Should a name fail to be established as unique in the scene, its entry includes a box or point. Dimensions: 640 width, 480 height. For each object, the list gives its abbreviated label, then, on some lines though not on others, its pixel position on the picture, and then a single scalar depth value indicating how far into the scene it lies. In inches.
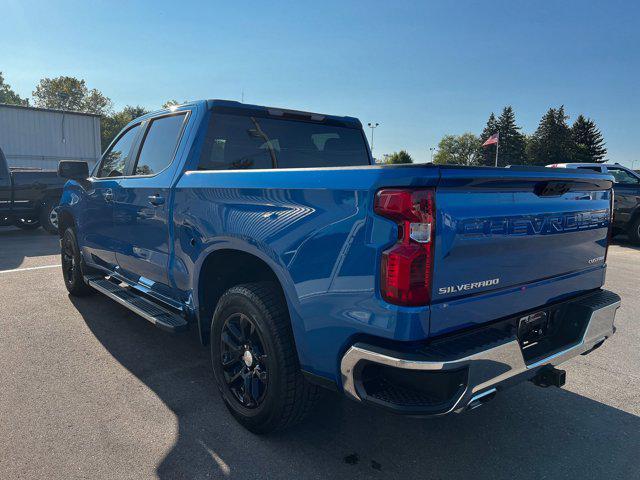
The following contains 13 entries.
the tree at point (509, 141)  3174.2
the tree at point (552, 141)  3026.6
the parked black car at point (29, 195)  406.9
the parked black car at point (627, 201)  429.7
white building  952.3
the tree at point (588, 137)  3125.0
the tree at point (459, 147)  4289.9
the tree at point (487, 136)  3166.3
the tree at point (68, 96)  3476.9
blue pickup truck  73.9
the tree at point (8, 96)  3708.9
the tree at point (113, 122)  3081.7
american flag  1128.8
